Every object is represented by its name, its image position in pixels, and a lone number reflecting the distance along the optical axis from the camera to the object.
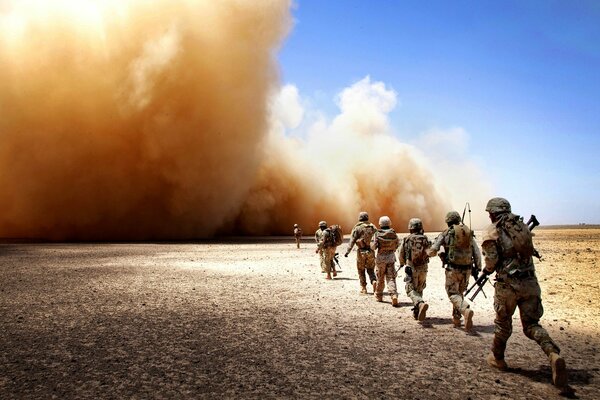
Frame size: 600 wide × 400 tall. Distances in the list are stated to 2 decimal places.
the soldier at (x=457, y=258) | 6.55
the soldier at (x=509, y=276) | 4.52
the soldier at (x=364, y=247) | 9.34
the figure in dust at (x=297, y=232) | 23.67
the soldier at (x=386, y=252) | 8.31
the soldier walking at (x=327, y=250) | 12.13
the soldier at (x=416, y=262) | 7.23
